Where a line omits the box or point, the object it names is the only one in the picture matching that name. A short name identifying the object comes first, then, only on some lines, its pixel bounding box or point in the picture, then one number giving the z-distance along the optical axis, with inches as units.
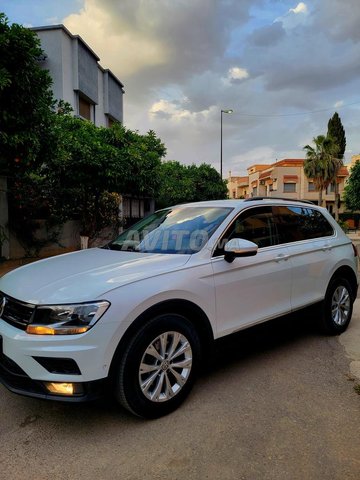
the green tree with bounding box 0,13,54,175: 238.2
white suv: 98.2
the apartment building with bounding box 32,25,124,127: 593.3
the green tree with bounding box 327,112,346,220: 1868.8
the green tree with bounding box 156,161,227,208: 1105.6
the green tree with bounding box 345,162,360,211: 1549.0
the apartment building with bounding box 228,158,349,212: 1999.3
